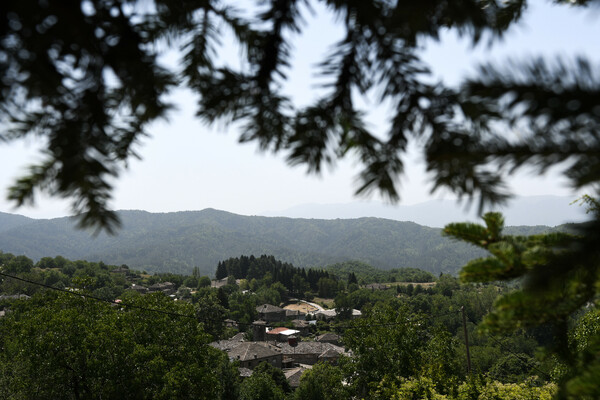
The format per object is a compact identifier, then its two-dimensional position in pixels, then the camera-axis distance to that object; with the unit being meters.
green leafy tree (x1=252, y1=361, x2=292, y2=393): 37.72
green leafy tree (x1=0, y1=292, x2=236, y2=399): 14.72
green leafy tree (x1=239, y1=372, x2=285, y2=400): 29.20
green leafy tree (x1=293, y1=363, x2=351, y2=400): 31.39
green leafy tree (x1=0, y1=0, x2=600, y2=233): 0.72
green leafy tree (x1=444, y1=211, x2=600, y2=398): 0.96
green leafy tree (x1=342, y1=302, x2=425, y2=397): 16.22
